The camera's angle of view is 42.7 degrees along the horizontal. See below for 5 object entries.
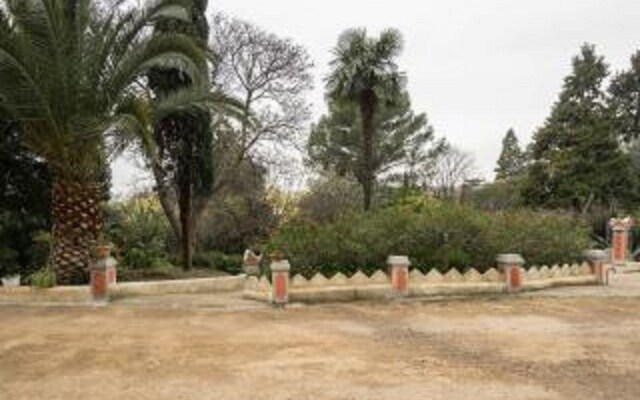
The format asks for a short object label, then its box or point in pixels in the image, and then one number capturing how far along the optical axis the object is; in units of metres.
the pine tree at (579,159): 37.06
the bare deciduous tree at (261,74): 26.94
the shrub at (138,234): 19.55
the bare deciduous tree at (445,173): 50.75
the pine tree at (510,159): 65.31
